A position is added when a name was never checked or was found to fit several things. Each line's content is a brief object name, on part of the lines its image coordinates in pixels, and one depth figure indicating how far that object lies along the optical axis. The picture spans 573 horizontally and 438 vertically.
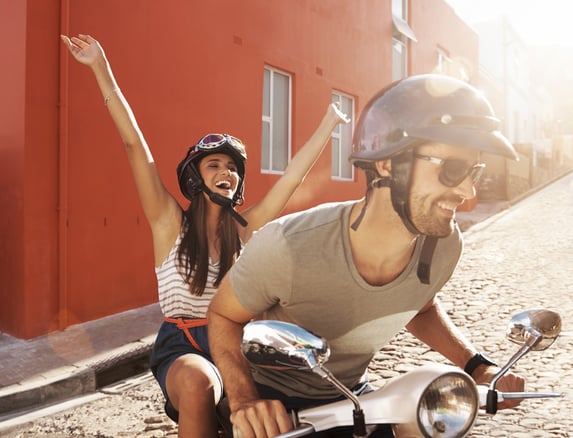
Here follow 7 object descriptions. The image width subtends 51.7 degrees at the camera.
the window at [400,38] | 14.71
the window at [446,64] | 17.70
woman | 2.89
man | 1.73
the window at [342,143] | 12.27
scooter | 1.37
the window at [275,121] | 9.97
